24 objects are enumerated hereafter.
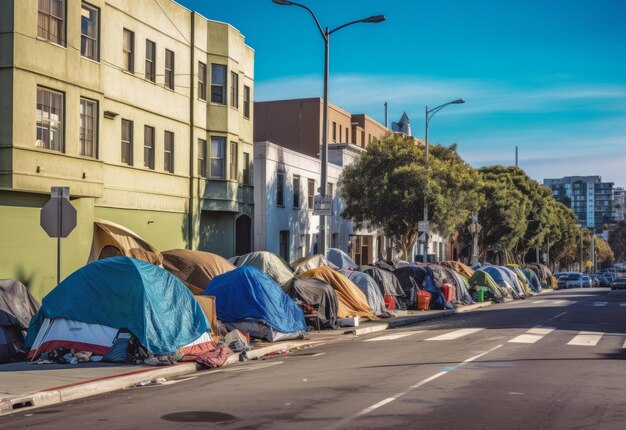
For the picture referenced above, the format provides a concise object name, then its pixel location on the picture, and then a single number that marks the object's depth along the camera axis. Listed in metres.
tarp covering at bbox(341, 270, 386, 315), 27.83
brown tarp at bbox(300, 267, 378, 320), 25.56
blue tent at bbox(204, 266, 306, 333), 19.84
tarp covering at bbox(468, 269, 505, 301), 42.31
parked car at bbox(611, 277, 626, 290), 60.50
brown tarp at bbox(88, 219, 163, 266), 24.23
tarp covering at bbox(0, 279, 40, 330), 16.33
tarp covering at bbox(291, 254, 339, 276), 28.91
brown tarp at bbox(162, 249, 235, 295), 23.88
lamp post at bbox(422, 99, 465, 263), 38.66
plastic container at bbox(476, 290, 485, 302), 40.47
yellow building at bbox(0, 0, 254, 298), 21.17
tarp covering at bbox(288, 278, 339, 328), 22.86
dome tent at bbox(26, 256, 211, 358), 15.42
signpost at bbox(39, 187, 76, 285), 15.84
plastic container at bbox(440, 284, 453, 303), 34.84
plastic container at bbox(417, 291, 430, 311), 32.59
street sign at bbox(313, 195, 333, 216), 25.41
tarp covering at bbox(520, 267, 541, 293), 58.51
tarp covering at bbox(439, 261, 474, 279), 44.88
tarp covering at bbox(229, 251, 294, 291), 26.41
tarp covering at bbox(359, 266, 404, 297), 30.66
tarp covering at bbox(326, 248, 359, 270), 34.62
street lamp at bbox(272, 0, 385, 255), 26.09
